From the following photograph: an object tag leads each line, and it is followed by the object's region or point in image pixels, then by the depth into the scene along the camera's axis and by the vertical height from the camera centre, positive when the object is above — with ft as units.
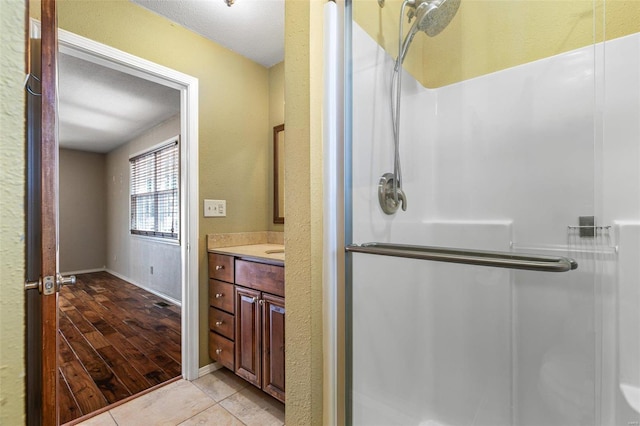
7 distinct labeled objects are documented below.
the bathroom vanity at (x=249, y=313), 5.19 -2.02
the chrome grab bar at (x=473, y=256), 2.98 -0.53
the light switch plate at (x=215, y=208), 6.66 +0.10
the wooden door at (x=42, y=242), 2.39 -0.25
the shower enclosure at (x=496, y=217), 3.40 -0.08
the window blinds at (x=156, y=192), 12.05 +0.94
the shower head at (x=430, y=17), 4.17 +2.88
